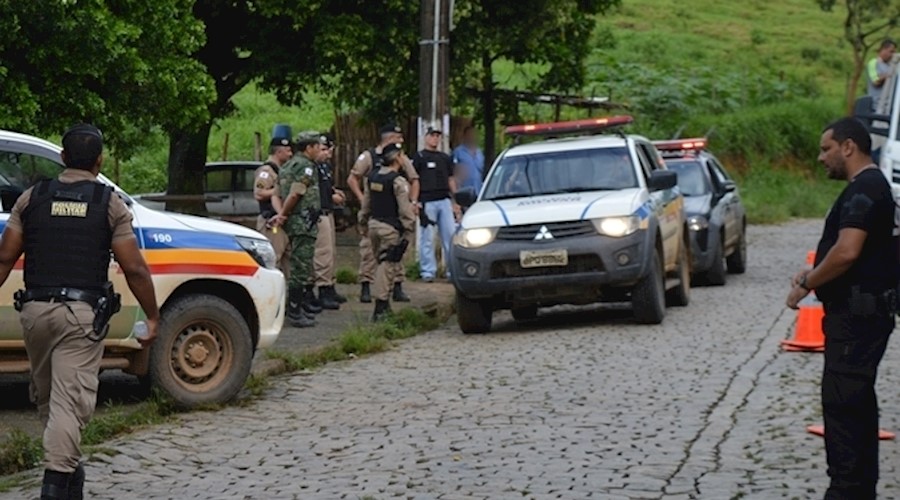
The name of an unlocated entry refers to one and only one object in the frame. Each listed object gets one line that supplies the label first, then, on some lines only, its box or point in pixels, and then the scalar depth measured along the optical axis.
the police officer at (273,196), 16.36
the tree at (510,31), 27.81
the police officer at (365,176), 17.52
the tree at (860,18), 49.00
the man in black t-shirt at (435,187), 19.44
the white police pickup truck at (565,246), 15.62
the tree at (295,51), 25.61
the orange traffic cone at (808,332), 14.21
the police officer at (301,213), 15.95
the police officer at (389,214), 16.72
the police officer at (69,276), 7.56
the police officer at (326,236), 16.59
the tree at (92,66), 15.66
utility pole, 20.31
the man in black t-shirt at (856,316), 7.44
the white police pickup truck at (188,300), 10.90
